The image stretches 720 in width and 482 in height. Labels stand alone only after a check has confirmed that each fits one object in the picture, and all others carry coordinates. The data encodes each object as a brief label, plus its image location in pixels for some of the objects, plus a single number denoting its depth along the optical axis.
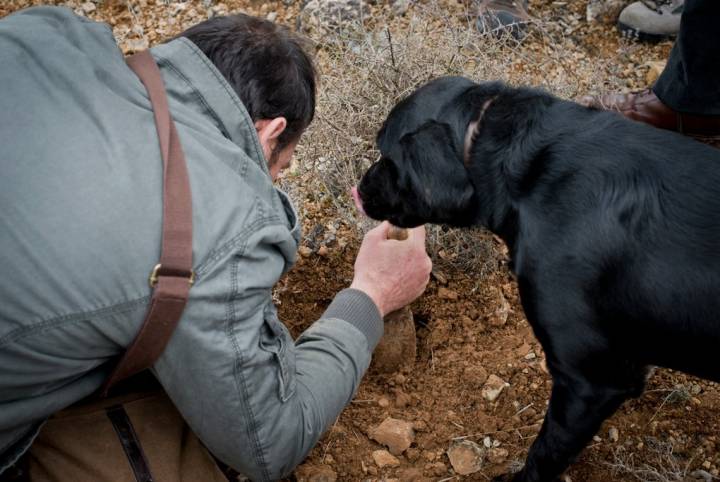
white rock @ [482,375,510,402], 2.77
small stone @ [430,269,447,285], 3.11
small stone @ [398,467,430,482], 2.53
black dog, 1.94
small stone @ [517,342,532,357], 2.89
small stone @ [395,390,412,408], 2.77
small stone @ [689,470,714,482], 2.50
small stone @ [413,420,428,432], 2.67
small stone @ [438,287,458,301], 3.07
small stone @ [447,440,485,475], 2.56
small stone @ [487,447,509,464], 2.60
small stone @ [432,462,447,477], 2.56
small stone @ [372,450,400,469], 2.58
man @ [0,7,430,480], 1.60
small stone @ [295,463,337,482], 2.50
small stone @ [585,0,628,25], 4.34
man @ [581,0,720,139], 3.15
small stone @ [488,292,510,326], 3.00
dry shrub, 3.12
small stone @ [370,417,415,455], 2.59
